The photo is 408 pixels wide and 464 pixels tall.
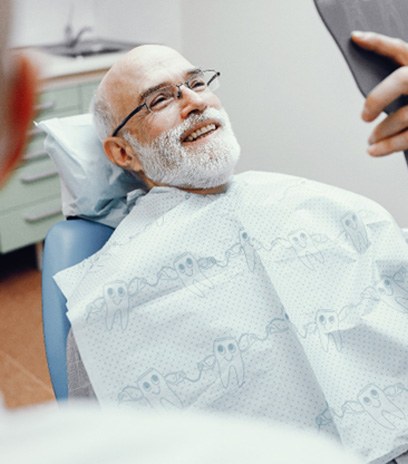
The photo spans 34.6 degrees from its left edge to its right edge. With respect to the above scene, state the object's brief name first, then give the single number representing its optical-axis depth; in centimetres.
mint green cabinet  284
